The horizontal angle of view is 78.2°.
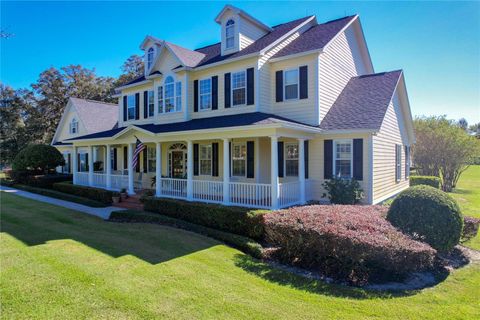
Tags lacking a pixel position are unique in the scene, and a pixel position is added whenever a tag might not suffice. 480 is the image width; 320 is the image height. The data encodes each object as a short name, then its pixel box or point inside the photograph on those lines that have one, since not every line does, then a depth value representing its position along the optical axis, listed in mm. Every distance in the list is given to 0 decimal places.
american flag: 15020
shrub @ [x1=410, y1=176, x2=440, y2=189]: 20019
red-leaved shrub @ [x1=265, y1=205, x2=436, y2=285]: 6266
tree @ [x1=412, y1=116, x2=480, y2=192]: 23344
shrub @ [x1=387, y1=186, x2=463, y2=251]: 7410
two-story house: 12133
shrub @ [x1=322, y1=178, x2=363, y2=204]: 11648
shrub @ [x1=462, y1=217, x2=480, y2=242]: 8555
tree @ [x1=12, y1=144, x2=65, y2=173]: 23422
